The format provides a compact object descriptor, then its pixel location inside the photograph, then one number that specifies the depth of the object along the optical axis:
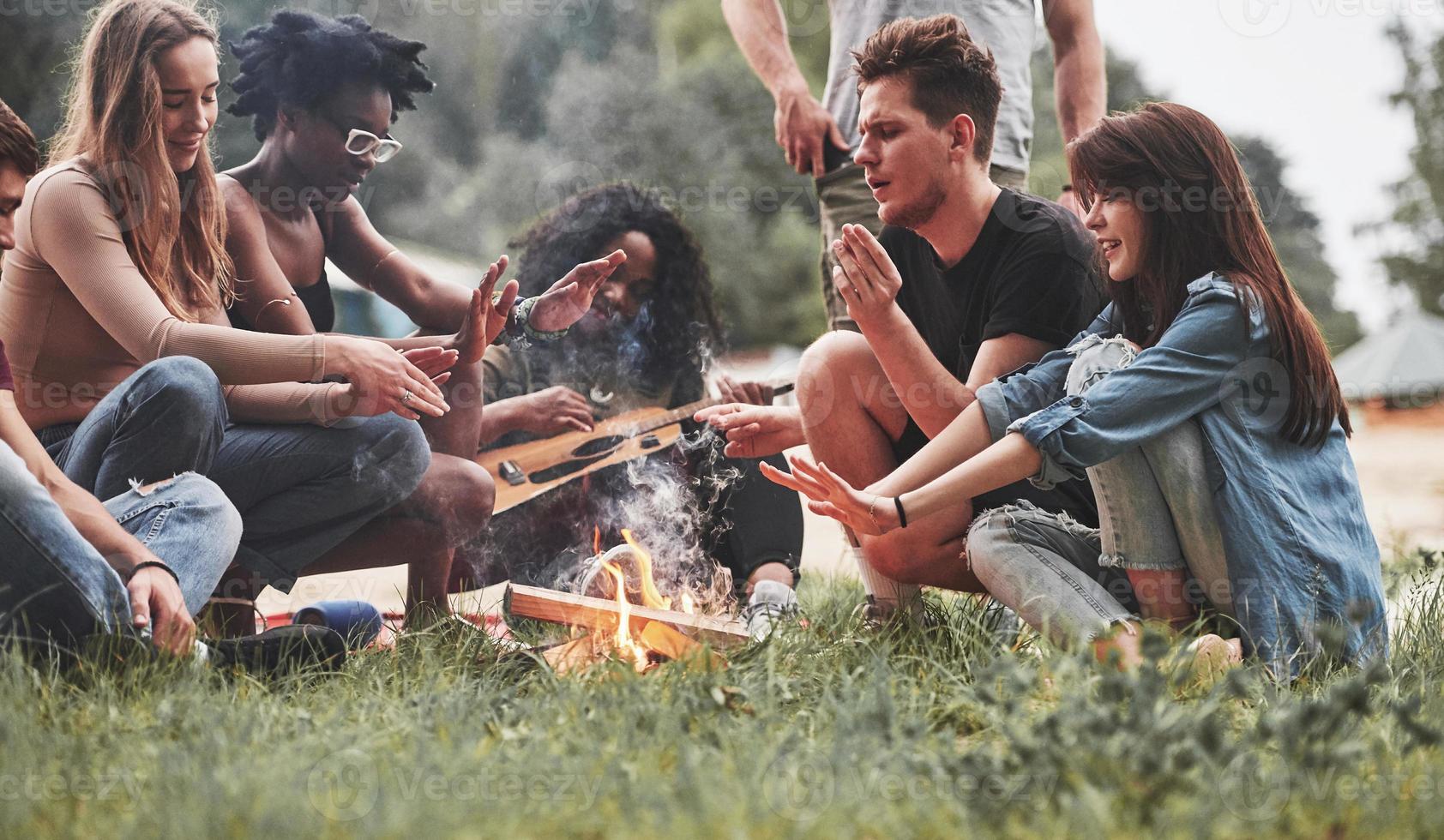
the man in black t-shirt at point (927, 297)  3.08
